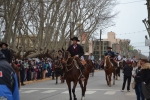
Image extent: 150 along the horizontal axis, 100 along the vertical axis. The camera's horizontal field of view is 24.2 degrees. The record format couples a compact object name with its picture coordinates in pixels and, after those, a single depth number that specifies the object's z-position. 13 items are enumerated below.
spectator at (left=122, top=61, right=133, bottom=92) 18.91
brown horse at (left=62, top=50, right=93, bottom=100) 14.05
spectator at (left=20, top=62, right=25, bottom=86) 25.71
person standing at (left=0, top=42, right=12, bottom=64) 13.61
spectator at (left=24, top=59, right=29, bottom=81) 27.81
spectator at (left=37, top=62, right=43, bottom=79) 31.59
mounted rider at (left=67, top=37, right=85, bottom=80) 14.60
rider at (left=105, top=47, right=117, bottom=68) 23.88
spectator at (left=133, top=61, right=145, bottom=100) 12.21
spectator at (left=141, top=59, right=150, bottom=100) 10.74
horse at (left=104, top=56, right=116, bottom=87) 23.26
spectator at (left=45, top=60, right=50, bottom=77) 33.69
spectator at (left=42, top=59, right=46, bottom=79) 32.65
